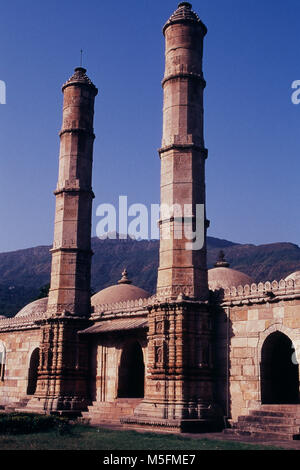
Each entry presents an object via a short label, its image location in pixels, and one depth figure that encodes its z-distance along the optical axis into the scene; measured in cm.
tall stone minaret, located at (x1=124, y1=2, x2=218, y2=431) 1504
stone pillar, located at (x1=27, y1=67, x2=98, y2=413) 1936
